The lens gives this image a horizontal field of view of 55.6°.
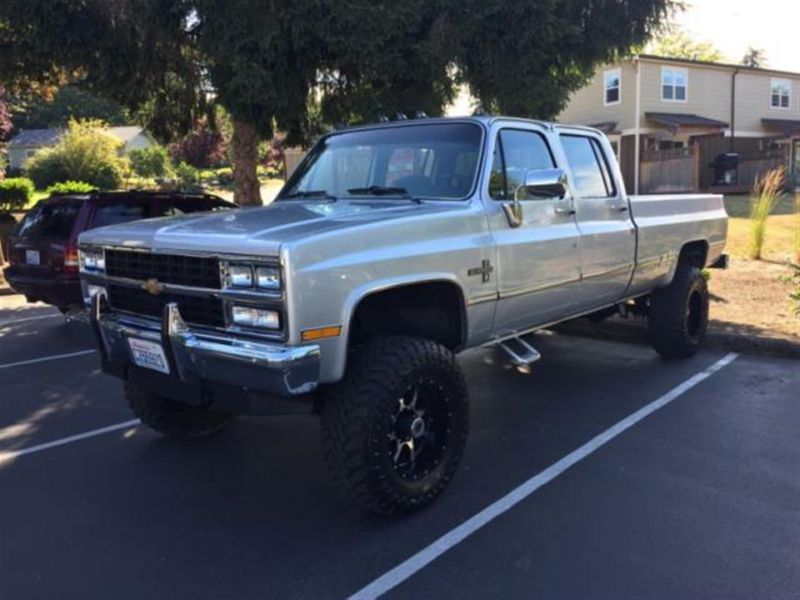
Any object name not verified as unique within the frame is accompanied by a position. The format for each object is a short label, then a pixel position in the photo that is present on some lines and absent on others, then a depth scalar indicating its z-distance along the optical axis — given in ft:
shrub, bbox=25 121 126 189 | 113.80
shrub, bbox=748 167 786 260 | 39.09
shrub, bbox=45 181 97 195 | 72.06
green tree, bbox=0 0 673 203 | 28.12
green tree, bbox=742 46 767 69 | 245.92
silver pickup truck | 11.66
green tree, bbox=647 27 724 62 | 186.60
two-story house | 93.97
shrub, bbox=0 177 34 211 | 68.95
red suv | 26.76
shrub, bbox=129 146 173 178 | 150.00
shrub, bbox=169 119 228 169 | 136.15
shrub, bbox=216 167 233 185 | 146.72
